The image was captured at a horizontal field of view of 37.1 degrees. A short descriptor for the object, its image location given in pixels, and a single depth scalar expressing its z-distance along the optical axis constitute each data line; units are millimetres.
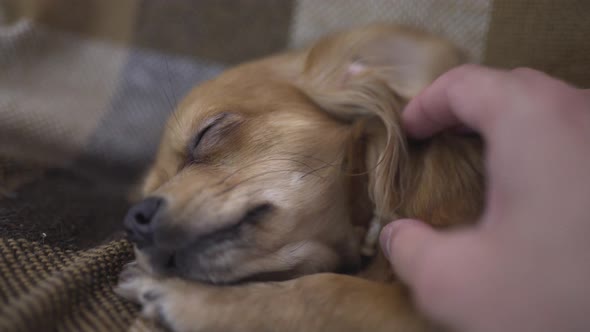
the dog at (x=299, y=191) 325
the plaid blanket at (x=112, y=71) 361
